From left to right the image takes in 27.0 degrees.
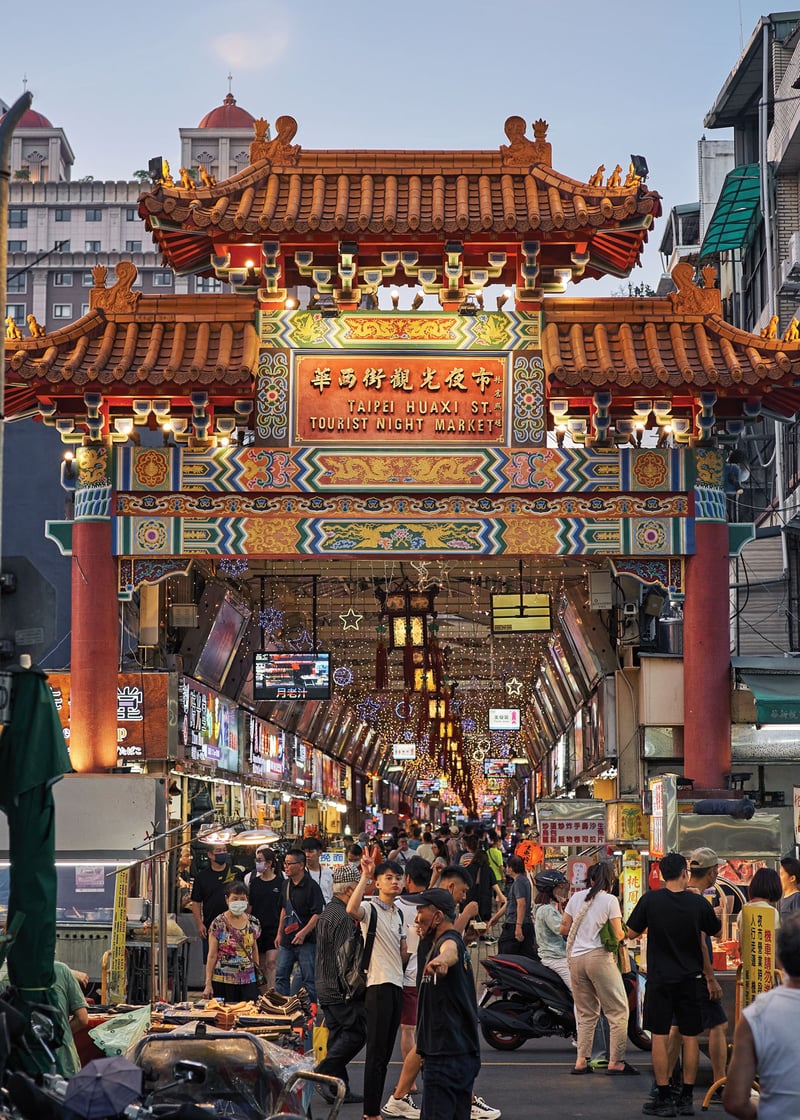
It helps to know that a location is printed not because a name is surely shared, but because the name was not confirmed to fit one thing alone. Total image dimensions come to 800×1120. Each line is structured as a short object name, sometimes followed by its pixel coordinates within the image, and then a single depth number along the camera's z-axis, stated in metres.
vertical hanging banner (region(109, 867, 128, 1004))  16.53
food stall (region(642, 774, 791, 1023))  18.19
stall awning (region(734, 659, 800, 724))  20.86
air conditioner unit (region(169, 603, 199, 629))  25.38
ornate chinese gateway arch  20.80
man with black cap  11.00
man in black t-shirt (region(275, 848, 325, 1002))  18.17
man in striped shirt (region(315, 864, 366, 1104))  13.95
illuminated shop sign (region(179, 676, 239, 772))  26.33
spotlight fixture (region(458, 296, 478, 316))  21.52
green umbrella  9.34
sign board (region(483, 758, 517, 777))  73.88
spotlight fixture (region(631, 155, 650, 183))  21.56
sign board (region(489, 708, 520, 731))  45.12
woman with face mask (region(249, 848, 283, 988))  19.95
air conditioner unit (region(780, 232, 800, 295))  29.17
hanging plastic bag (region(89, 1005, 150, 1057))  11.54
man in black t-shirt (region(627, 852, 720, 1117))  13.62
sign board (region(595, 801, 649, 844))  23.38
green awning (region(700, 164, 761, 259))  34.81
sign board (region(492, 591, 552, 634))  26.42
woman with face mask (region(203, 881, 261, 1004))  16.16
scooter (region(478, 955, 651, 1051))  17.97
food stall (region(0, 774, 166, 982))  19.53
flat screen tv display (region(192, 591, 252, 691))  27.27
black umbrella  7.16
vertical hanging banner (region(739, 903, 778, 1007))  13.42
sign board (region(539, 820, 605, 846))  24.55
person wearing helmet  18.67
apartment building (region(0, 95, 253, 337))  111.69
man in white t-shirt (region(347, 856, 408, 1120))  12.92
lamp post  8.73
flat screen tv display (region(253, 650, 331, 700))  27.42
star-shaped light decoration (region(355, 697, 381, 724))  48.78
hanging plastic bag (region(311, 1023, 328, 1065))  13.96
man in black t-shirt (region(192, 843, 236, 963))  20.64
